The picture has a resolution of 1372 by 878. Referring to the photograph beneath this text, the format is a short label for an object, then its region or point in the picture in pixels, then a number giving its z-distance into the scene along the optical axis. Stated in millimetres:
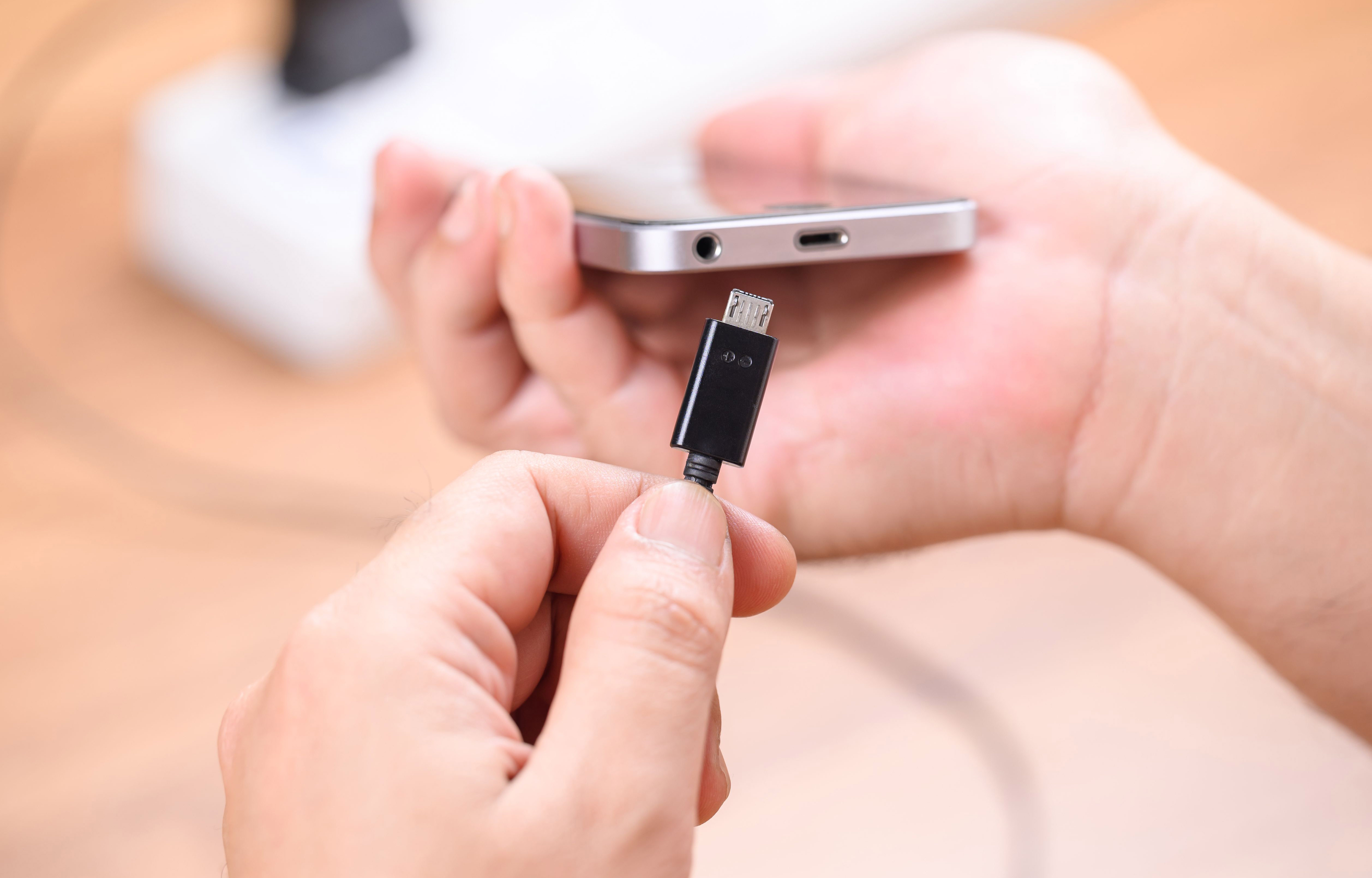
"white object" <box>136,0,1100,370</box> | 788
